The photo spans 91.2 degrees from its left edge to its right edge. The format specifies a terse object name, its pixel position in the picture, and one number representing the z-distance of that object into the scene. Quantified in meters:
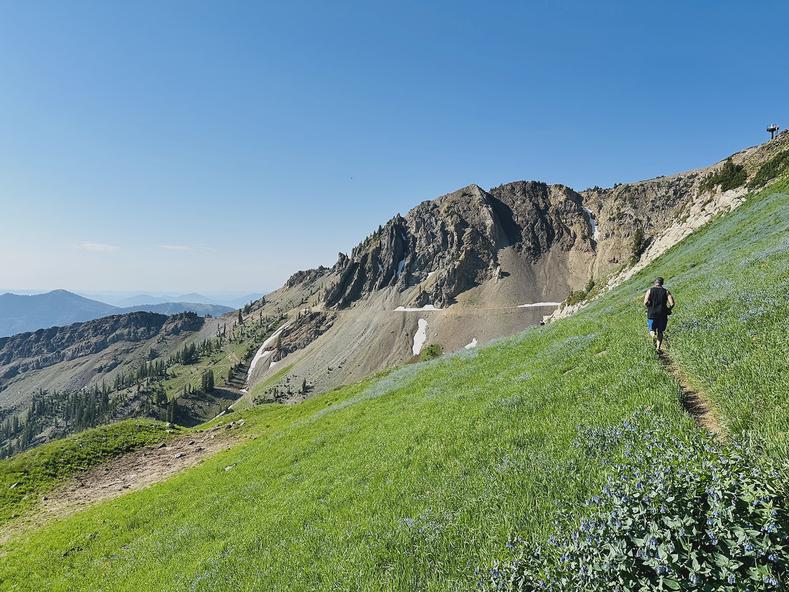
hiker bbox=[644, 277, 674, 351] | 14.98
